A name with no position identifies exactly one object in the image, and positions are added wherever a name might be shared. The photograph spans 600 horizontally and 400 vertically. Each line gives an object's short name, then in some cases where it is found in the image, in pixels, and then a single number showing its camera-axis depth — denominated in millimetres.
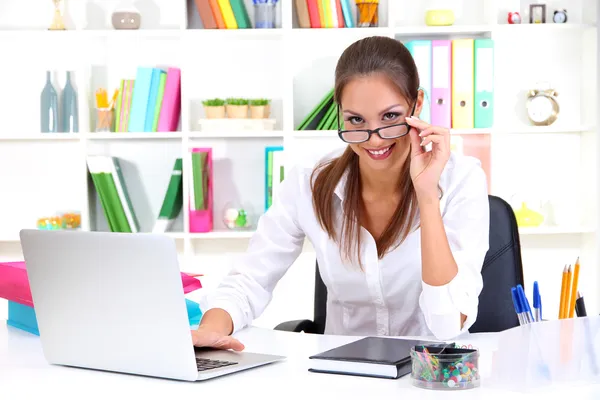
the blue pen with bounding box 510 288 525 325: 1510
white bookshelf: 3502
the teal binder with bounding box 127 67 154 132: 3402
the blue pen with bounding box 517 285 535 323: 1509
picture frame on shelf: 3426
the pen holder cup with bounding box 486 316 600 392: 1205
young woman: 1670
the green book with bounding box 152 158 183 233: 3416
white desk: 1186
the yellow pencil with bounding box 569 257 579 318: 1702
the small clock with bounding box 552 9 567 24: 3400
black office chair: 2002
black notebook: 1285
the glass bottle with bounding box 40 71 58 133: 3426
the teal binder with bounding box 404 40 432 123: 3309
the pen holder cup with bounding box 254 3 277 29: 3389
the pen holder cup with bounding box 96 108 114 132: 3436
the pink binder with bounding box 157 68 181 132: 3402
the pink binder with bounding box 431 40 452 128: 3320
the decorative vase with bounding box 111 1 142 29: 3387
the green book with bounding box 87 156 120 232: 3381
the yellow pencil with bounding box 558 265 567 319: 1696
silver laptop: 1240
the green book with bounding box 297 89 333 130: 3412
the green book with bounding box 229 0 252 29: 3381
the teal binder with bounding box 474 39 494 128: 3334
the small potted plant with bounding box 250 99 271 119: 3408
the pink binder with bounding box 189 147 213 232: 3408
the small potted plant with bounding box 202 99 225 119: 3406
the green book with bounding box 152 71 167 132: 3416
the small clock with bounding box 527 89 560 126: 3443
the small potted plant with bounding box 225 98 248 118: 3408
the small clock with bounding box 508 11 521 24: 3389
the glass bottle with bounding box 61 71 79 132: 3453
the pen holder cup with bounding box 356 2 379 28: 3365
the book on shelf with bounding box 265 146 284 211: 3418
